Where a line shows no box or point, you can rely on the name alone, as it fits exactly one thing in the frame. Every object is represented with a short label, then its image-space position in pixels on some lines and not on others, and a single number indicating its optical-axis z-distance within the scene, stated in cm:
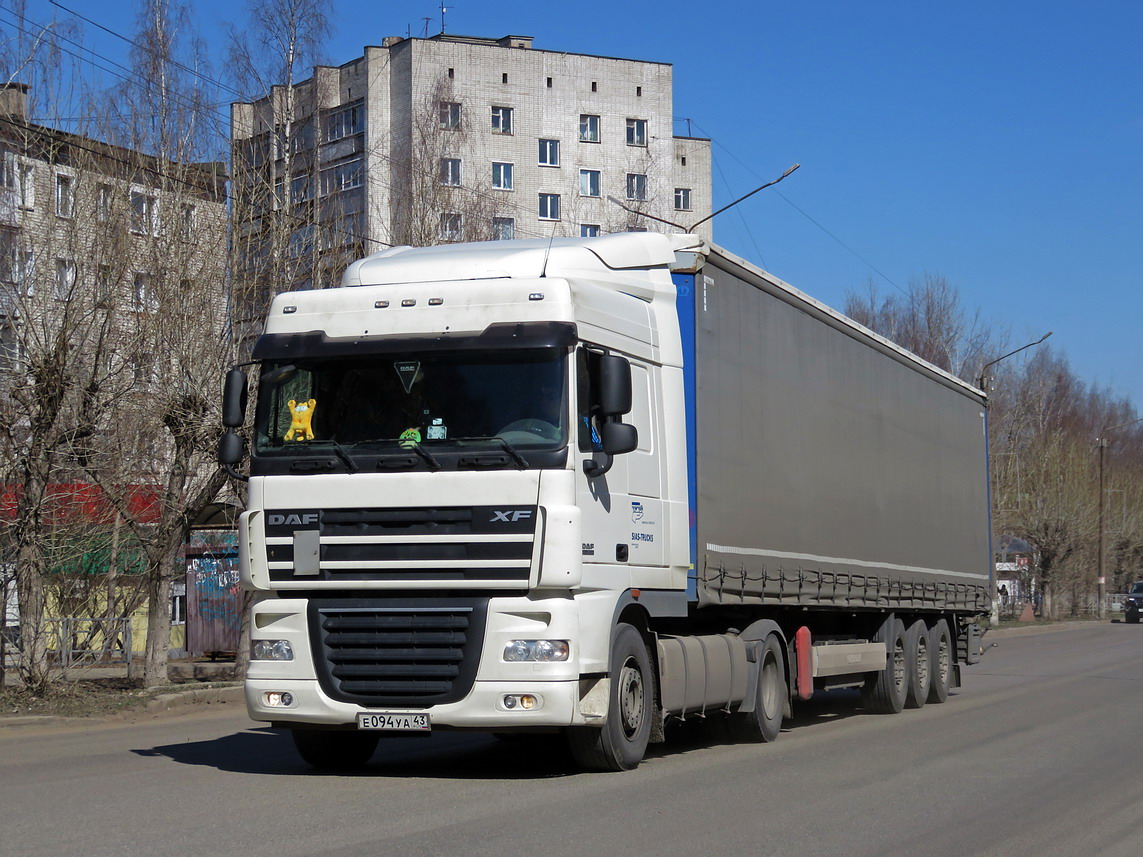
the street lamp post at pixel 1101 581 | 6389
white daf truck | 940
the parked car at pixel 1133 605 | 6200
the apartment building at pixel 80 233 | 1625
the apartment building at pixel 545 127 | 6081
